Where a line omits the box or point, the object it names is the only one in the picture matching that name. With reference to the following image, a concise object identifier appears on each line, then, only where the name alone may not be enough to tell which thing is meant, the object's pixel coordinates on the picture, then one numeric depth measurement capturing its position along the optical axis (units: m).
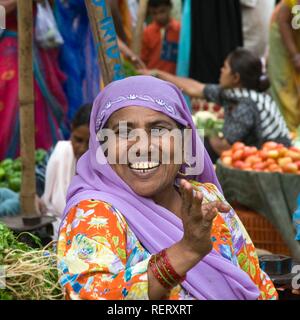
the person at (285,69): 8.16
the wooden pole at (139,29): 7.05
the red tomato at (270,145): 6.06
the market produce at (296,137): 6.74
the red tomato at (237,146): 6.10
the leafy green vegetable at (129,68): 5.89
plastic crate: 5.55
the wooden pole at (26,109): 4.20
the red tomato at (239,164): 5.84
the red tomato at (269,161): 5.78
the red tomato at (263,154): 5.91
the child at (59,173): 5.34
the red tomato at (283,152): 5.90
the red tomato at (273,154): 5.87
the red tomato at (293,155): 5.83
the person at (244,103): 6.40
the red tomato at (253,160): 5.84
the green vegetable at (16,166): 6.00
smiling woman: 2.42
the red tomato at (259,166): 5.76
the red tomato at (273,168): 5.66
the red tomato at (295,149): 6.01
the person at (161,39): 9.32
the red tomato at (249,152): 6.00
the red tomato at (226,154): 6.12
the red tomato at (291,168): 5.64
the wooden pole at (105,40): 3.93
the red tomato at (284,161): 5.71
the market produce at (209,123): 7.36
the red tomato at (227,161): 6.01
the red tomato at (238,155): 5.97
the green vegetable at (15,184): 5.70
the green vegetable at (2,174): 5.91
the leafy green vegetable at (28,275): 2.57
